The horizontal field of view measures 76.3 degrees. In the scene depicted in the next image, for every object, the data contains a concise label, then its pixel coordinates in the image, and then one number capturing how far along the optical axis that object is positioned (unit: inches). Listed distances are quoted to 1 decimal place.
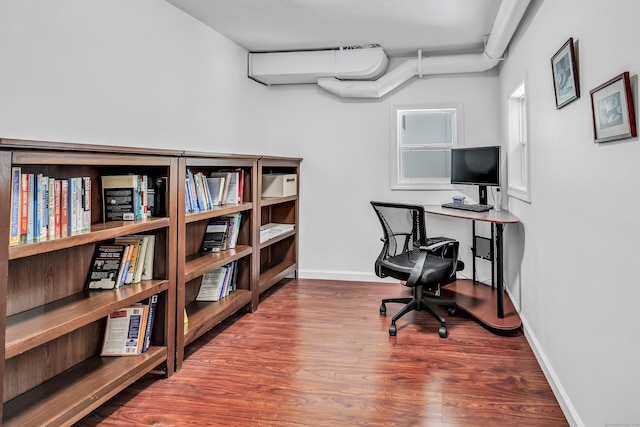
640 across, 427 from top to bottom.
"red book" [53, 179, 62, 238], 69.3
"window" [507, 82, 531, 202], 141.3
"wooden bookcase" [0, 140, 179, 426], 62.0
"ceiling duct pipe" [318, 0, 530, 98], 147.4
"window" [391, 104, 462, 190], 171.0
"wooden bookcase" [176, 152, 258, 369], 97.0
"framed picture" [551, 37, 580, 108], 72.2
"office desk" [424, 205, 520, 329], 118.9
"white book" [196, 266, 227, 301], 125.5
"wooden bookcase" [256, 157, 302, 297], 175.6
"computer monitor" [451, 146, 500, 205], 140.2
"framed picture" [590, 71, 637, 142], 51.3
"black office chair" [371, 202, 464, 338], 117.4
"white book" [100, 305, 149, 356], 87.1
